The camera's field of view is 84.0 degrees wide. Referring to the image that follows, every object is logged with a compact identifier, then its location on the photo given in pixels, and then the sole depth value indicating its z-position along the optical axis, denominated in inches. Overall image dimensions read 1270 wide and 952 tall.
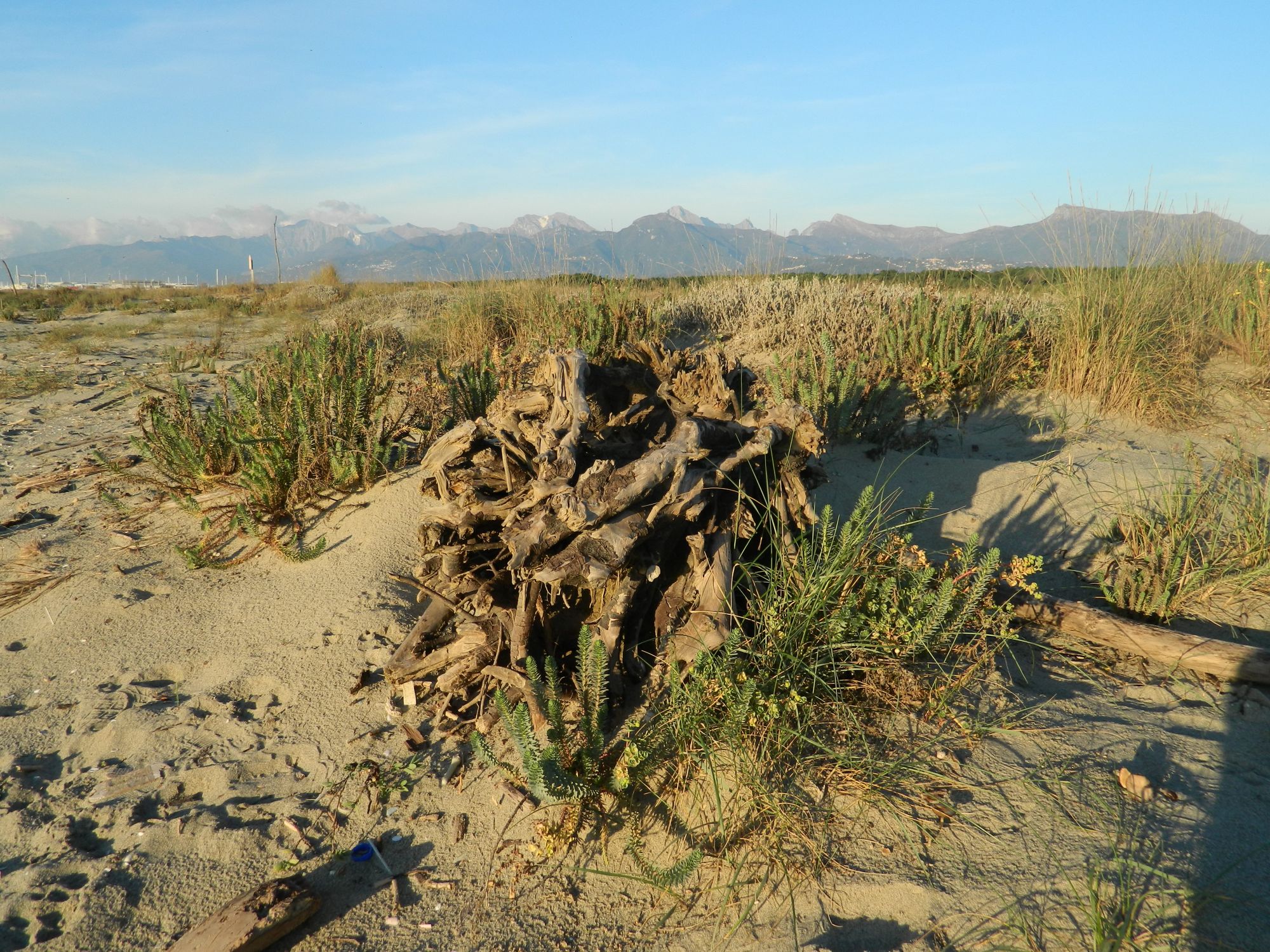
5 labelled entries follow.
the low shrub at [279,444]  149.9
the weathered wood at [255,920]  72.4
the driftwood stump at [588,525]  99.0
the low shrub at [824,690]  84.5
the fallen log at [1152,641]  106.7
